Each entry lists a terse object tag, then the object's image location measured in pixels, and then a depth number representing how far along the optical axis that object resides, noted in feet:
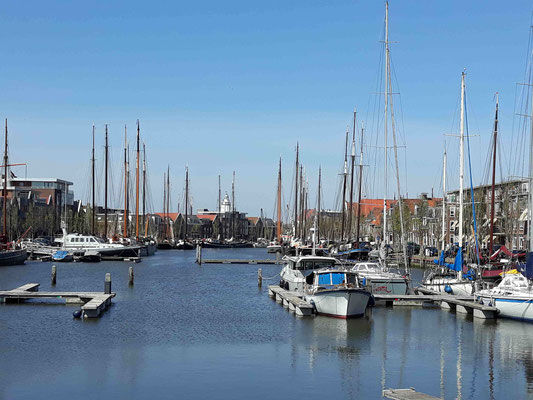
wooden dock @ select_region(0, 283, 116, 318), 160.04
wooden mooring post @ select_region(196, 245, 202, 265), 336.90
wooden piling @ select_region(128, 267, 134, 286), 215.49
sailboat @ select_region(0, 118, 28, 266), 290.56
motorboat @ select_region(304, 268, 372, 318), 140.05
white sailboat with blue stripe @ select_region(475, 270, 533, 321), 138.31
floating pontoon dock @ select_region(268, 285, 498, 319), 146.41
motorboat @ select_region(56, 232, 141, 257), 343.26
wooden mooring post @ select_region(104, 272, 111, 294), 166.71
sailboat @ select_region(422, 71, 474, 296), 174.16
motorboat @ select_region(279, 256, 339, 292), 185.98
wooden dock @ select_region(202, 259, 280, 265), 337.93
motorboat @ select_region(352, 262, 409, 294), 172.35
